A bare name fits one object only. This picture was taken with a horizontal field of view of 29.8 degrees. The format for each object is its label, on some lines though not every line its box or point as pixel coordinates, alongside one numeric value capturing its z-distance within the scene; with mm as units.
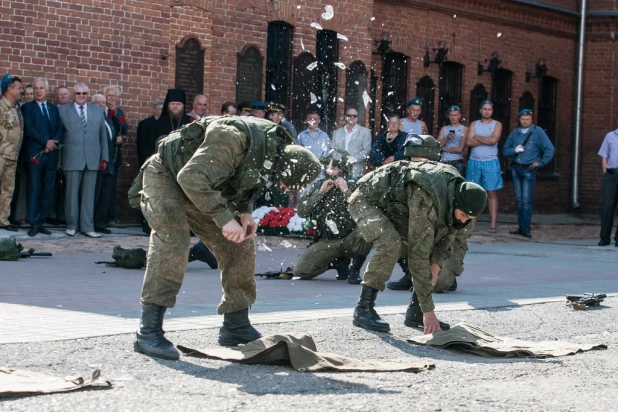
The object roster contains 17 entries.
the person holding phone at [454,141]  20031
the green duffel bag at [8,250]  12484
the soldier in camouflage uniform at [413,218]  7883
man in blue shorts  20156
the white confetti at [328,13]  21406
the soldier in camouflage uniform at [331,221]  11875
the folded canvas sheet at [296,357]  6633
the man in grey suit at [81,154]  15703
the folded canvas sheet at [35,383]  5551
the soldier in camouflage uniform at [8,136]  15008
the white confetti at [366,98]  22797
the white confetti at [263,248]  15531
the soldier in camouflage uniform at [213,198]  6574
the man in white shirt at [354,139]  16688
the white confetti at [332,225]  11859
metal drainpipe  28938
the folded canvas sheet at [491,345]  7516
